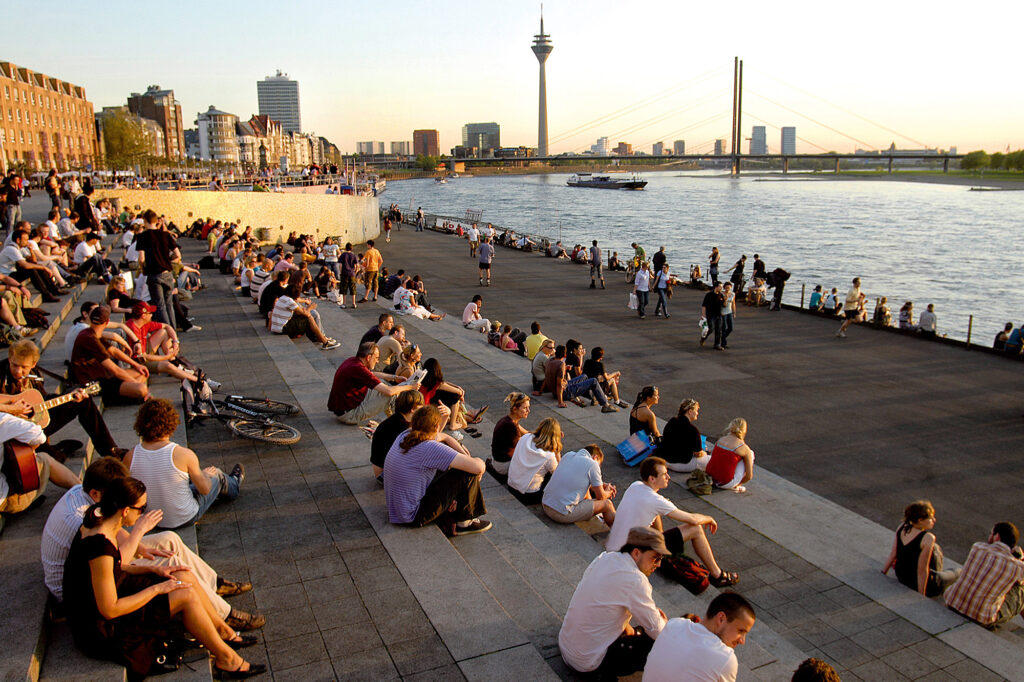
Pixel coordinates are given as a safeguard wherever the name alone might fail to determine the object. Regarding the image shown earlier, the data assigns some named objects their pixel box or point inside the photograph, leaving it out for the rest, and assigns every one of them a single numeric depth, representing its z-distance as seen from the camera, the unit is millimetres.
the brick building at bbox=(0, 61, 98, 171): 62219
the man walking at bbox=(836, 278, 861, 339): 17969
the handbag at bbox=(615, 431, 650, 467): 8383
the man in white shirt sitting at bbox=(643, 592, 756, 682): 3473
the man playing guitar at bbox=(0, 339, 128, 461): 5707
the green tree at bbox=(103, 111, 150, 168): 72812
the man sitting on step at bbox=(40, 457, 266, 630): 3947
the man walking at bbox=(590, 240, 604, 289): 25344
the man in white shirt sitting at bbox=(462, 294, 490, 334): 16562
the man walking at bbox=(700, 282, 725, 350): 16156
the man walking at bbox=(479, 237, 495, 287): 25203
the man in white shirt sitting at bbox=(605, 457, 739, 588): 5391
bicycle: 7320
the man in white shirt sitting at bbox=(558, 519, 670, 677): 3990
